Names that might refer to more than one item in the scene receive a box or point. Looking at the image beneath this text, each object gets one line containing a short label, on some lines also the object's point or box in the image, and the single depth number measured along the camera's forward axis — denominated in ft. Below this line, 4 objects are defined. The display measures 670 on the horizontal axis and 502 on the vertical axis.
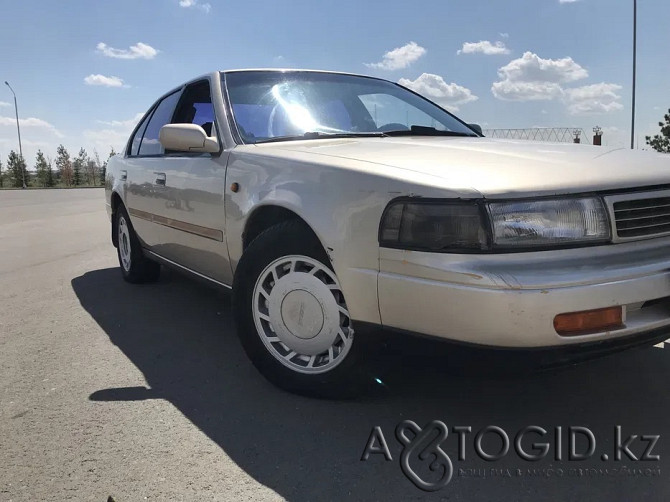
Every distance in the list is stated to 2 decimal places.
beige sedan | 6.44
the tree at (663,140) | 83.87
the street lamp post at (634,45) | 74.69
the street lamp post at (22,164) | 154.89
